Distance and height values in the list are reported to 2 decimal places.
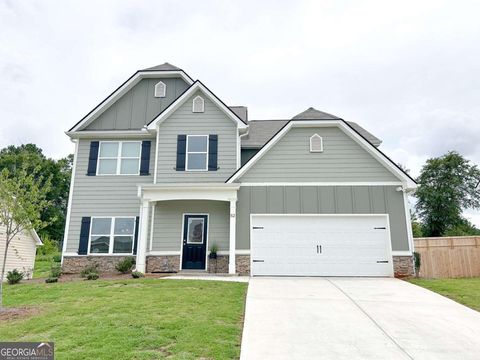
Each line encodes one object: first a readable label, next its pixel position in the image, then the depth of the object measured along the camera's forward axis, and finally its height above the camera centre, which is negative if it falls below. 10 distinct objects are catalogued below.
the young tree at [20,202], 6.95 +0.92
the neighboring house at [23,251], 16.70 -0.46
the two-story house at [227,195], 11.18 +1.84
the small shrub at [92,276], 10.30 -1.05
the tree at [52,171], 39.06 +9.37
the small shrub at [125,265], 11.50 -0.78
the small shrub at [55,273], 10.82 -1.01
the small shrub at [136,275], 10.35 -1.00
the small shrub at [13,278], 10.55 -1.16
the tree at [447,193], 24.73 +4.30
